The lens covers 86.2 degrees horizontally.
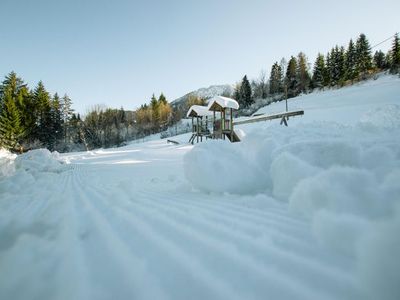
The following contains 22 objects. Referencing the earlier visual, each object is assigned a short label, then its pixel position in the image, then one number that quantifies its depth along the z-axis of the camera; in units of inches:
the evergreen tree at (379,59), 1720.0
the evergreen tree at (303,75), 1897.8
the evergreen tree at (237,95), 2097.1
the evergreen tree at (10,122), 1114.1
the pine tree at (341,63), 1624.0
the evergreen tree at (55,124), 1447.2
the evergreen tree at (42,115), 1378.0
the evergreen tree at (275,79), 2171.5
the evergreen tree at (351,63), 1550.8
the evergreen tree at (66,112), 1854.1
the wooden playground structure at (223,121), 588.1
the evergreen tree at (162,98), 2564.0
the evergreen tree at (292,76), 1990.7
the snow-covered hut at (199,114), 773.7
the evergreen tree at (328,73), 1667.3
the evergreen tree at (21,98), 1295.5
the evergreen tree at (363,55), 1569.9
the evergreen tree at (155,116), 2145.7
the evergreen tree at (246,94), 1990.7
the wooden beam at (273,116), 421.1
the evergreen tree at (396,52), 1419.8
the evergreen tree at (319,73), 1712.6
